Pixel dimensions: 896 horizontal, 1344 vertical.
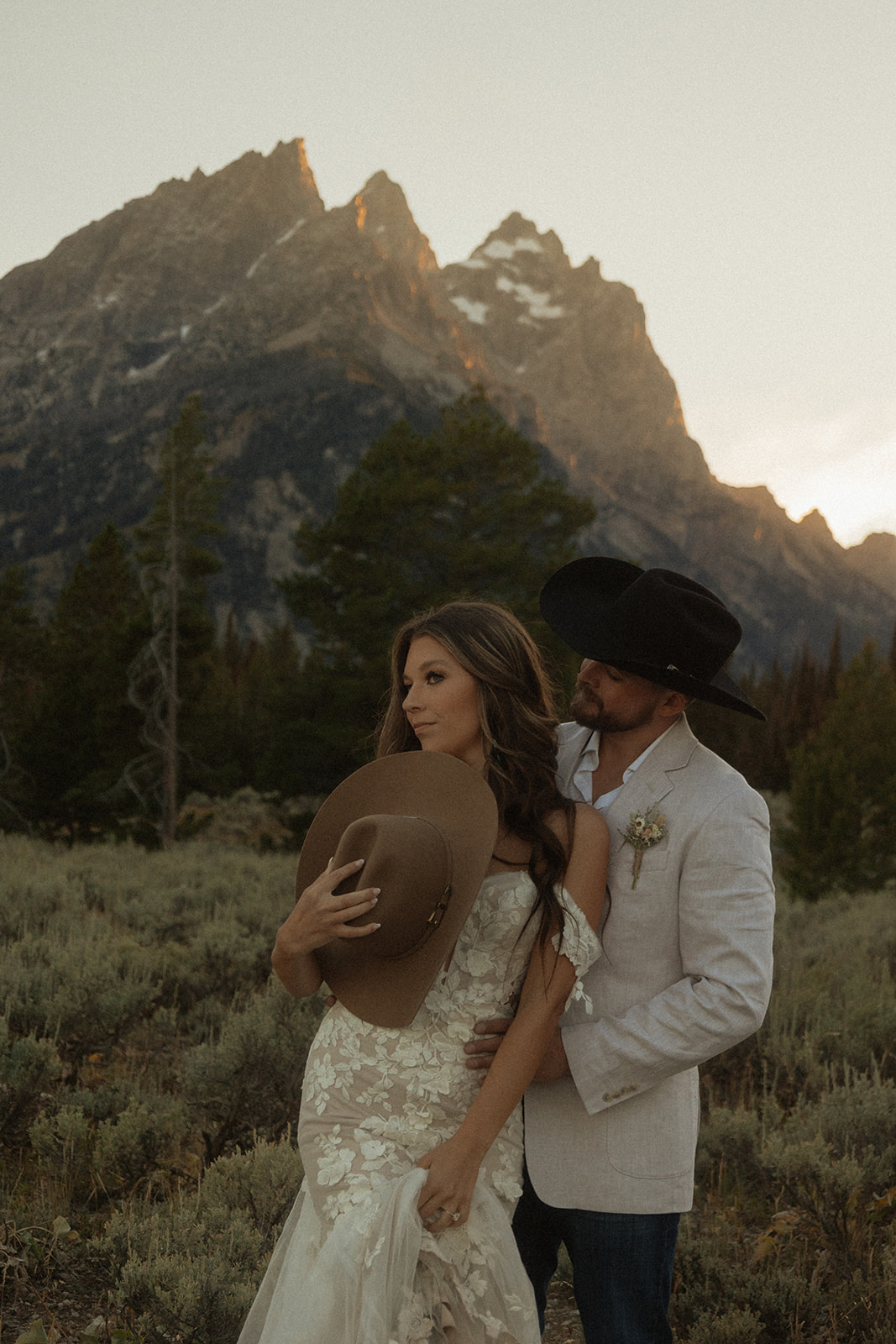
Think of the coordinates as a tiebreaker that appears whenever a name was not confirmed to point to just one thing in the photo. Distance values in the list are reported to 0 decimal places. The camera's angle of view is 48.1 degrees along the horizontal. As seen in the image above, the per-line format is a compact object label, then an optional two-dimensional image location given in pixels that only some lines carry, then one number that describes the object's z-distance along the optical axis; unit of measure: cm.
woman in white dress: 188
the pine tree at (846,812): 1673
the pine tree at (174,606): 1811
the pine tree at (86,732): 1886
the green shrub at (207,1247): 298
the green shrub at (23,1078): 450
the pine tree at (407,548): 1666
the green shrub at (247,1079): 473
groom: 206
